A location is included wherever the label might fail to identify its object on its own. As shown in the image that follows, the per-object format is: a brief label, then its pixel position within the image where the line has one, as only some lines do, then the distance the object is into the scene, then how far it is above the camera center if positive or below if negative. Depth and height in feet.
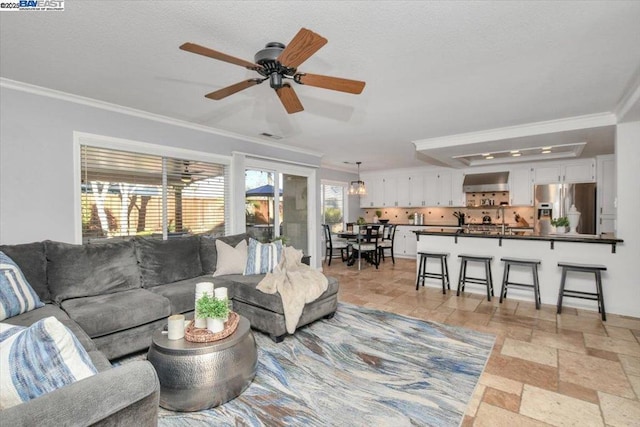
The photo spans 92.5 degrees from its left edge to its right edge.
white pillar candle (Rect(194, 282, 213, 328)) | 7.42 -2.08
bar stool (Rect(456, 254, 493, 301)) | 14.68 -3.47
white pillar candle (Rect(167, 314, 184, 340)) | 7.04 -2.81
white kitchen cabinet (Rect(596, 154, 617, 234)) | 19.99 +0.82
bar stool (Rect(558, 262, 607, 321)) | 12.26 -3.25
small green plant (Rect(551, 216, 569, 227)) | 15.31 -0.83
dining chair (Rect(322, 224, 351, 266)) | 25.04 -3.20
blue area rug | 6.59 -4.52
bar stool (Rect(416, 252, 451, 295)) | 16.01 -3.43
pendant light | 24.80 +1.51
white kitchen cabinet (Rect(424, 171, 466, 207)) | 26.45 +1.55
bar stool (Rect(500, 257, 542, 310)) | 13.62 -3.10
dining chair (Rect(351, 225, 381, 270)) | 22.97 -2.70
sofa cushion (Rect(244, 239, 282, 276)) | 12.54 -2.10
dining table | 22.50 -2.36
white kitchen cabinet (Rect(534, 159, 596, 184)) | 20.92 +2.35
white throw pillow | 12.57 -2.17
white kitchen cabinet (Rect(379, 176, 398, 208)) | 29.86 +1.44
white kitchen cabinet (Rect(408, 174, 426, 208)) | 28.37 +1.51
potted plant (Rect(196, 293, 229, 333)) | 7.03 -2.41
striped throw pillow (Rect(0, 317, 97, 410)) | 2.97 -1.60
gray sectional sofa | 8.14 -2.72
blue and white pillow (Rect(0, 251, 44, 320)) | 7.41 -2.13
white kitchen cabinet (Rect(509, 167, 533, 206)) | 22.91 +1.44
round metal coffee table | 6.48 -3.53
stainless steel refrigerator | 20.45 +0.20
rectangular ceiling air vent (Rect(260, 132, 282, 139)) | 16.03 +3.86
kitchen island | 12.92 -2.39
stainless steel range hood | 23.57 +1.91
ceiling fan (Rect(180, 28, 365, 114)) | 5.86 +3.04
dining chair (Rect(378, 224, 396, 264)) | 24.79 -2.85
